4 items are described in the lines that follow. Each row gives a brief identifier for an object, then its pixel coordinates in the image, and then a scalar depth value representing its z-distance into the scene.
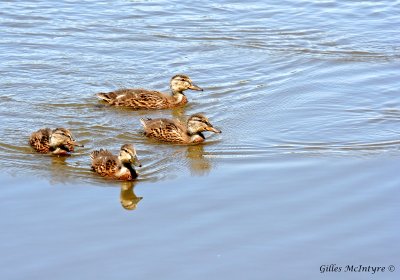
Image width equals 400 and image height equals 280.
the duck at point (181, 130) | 21.22
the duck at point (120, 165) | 18.45
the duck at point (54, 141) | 19.70
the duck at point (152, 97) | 23.98
